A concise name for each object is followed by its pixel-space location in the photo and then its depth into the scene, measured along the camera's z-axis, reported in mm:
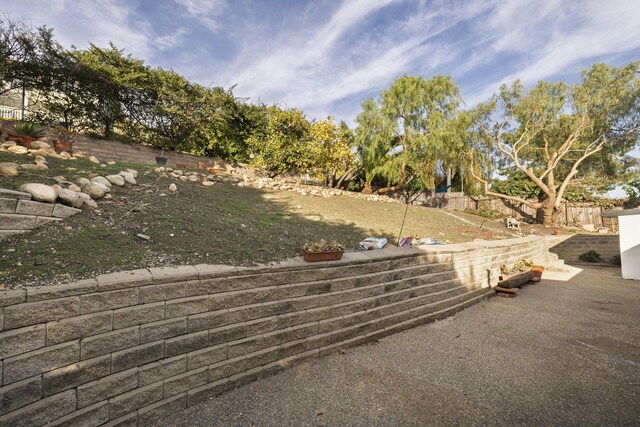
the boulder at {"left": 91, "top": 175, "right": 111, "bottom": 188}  4378
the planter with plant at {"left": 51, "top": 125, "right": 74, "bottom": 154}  7215
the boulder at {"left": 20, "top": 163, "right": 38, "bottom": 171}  4168
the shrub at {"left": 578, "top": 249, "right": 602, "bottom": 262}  11624
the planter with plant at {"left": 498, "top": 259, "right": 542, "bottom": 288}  6473
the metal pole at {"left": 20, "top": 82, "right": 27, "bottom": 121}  10525
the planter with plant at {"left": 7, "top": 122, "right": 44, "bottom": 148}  5879
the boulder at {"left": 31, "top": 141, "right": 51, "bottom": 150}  5883
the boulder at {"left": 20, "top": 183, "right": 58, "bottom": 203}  2895
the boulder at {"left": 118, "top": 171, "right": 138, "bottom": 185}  5053
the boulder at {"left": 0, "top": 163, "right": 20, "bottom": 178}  3602
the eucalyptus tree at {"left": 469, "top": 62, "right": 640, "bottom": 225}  14133
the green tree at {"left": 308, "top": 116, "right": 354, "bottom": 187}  13273
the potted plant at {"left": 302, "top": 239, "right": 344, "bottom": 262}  3298
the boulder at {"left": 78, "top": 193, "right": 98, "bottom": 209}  3463
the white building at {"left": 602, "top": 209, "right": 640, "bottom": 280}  8398
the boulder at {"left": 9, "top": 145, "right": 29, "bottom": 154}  5148
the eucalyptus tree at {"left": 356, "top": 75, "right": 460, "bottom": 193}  14594
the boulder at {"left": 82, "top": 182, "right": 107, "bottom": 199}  3787
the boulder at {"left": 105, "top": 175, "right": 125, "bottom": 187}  4688
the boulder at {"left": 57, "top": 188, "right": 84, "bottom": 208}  3133
